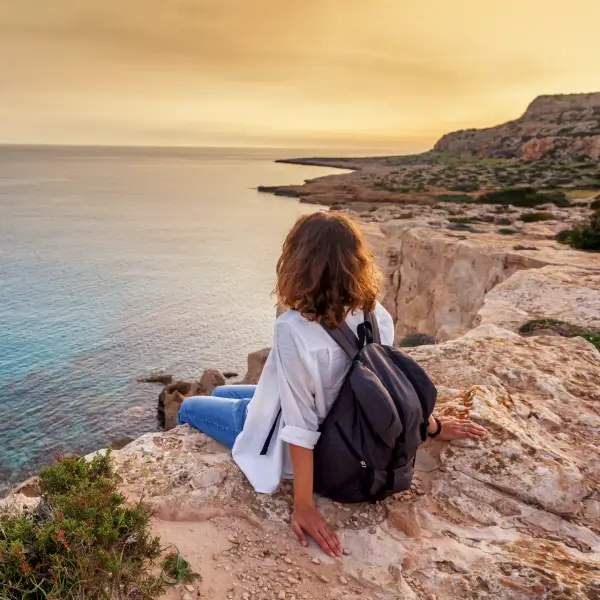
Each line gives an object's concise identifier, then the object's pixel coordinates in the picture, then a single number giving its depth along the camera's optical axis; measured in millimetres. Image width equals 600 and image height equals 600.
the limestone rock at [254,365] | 18156
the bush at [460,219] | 24291
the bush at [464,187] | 52469
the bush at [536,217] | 23469
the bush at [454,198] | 40128
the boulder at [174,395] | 17100
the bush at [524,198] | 32281
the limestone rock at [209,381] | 18484
